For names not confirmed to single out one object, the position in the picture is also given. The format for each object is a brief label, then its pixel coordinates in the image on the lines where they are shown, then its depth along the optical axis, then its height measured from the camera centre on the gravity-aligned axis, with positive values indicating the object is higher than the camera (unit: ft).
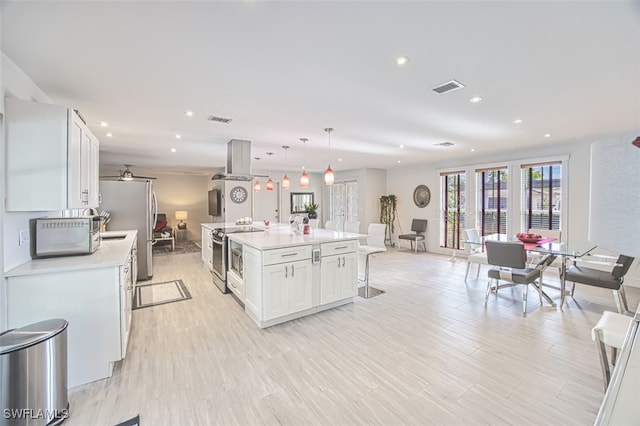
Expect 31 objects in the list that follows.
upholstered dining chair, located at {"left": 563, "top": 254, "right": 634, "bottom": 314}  11.50 -2.82
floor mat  13.26 -4.37
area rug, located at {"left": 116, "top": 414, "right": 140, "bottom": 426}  6.02 -4.62
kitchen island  10.47 -2.59
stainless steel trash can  5.50 -3.46
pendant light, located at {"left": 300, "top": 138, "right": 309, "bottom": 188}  16.29 +1.86
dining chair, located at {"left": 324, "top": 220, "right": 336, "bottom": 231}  19.65 -1.02
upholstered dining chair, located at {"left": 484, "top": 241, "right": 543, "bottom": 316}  11.87 -2.29
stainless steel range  14.60 -2.33
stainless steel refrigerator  16.26 -0.03
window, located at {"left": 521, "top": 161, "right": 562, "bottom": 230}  18.63 +1.16
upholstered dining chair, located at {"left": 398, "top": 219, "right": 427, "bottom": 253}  25.80 -2.18
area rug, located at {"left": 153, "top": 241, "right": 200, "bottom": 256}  26.18 -3.88
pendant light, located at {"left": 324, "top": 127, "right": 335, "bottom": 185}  14.74 +1.84
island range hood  16.81 +3.10
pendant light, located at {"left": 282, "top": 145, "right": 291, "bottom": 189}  18.69 +2.04
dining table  12.24 -1.71
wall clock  21.56 +1.24
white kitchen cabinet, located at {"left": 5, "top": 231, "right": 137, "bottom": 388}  6.86 -2.46
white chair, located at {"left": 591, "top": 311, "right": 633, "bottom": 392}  6.18 -2.72
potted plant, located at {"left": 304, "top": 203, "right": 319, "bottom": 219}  33.50 +0.07
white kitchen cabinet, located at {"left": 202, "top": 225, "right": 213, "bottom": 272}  18.04 -2.56
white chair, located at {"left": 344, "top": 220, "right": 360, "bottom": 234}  17.24 -1.00
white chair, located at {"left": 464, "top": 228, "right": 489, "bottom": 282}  15.34 -2.48
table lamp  31.37 -0.71
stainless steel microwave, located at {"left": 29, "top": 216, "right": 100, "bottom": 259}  8.13 -0.82
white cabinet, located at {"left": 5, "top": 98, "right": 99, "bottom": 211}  6.97 +1.39
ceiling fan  24.56 +3.58
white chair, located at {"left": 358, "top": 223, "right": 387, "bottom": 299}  14.28 -1.95
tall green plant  29.94 +0.12
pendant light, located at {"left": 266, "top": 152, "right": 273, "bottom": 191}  20.47 +1.86
